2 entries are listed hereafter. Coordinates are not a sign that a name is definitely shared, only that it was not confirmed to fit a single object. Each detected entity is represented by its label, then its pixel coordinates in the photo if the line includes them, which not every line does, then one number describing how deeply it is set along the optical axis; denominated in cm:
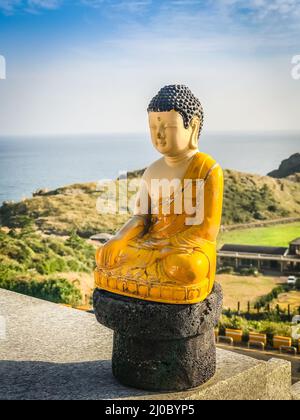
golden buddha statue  306
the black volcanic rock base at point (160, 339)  310
